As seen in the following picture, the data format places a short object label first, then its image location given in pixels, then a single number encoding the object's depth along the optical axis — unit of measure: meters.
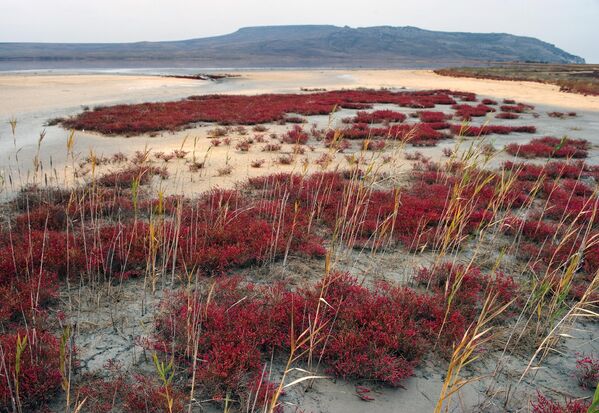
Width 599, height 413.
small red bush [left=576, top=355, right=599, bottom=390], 3.48
